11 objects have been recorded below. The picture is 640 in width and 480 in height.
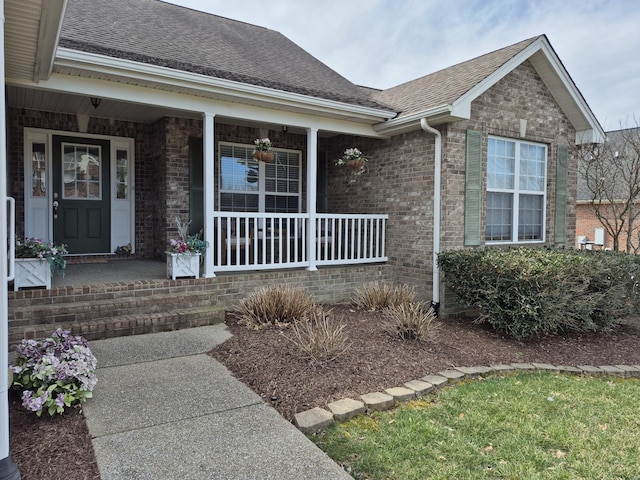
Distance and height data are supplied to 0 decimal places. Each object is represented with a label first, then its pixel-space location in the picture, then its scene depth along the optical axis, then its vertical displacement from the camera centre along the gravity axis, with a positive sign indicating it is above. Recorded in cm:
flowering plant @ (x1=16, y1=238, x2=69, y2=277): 502 -32
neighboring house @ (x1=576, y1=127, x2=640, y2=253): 862 +95
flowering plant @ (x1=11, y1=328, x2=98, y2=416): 304 -112
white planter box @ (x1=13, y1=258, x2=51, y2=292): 493 -57
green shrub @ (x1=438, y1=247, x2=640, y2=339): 566 -82
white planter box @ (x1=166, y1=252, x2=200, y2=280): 593 -55
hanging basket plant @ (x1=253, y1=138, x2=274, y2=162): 745 +129
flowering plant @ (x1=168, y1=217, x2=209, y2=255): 600 -29
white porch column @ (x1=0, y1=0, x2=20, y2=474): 217 -65
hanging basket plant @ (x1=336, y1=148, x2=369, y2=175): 788 +121
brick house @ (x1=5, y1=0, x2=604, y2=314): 664 +136
